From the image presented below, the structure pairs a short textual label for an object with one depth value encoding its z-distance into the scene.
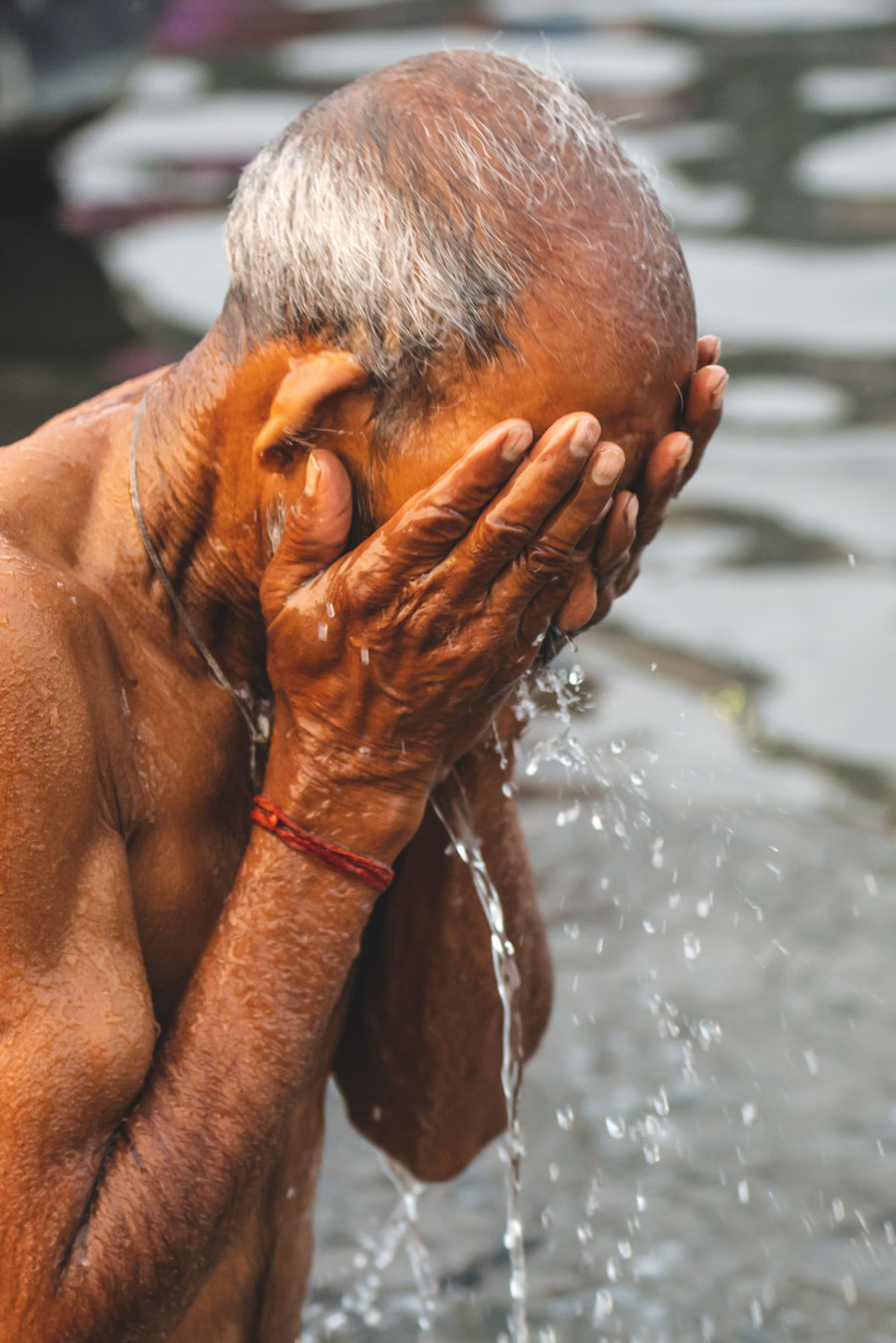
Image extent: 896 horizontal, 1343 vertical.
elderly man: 3.96
